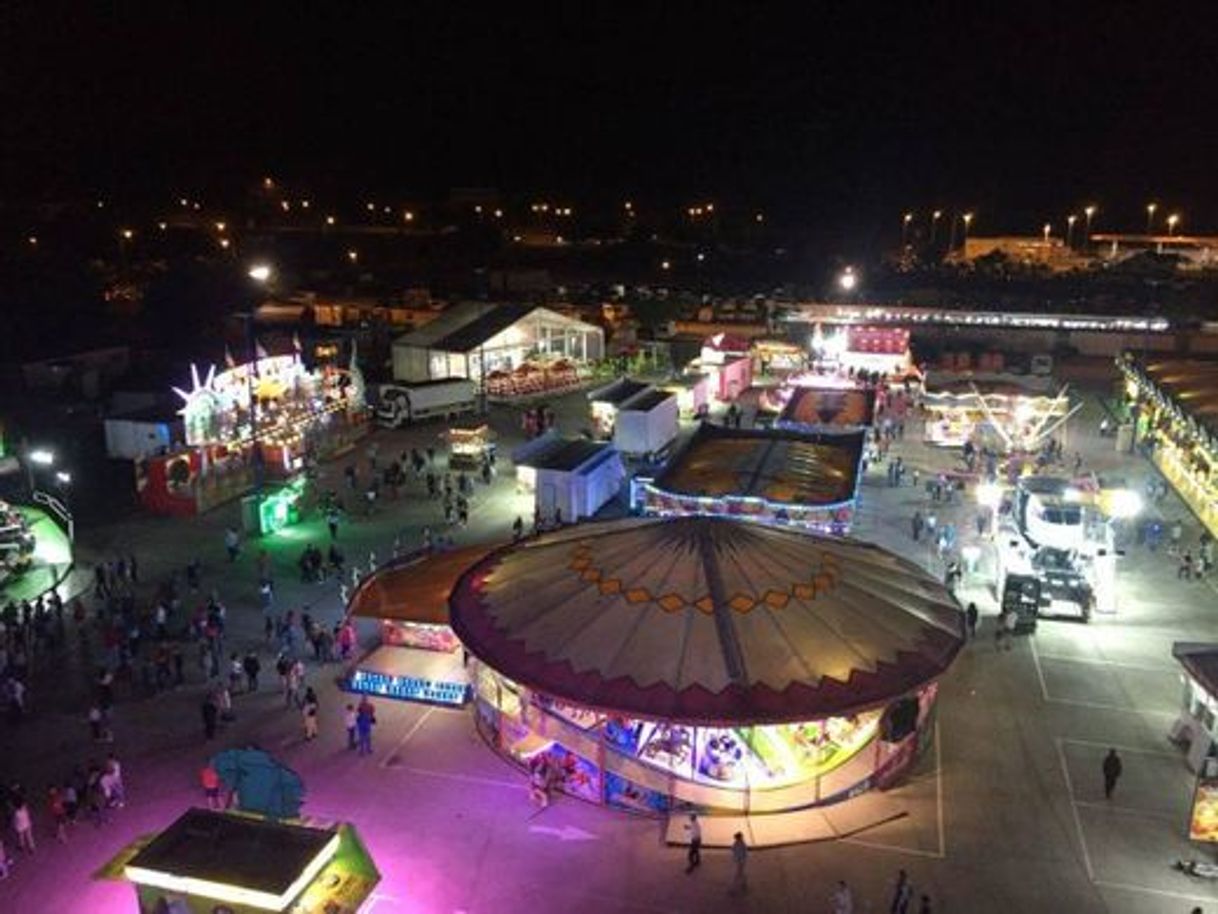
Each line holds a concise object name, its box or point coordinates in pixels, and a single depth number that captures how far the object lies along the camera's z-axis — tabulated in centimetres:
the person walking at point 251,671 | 2350
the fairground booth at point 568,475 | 3559
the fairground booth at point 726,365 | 5697
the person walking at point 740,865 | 1706
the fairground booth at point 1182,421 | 3538
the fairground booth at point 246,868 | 1372
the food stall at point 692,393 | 5275
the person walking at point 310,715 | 2145
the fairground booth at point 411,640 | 2308
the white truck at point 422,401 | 4994
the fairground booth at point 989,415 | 4488
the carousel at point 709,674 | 1845
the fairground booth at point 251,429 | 3659
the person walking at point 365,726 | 2094
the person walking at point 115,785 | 1909
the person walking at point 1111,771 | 1931
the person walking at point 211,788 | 1911
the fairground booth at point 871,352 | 6016
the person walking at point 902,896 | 1599
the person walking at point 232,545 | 3203
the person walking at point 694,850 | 1748
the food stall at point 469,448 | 4191
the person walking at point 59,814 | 1820
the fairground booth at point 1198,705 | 2014
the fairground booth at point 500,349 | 5650
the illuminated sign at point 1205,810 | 1738
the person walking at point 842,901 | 1565
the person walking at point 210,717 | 2136
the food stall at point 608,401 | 4731
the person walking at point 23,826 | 1778
